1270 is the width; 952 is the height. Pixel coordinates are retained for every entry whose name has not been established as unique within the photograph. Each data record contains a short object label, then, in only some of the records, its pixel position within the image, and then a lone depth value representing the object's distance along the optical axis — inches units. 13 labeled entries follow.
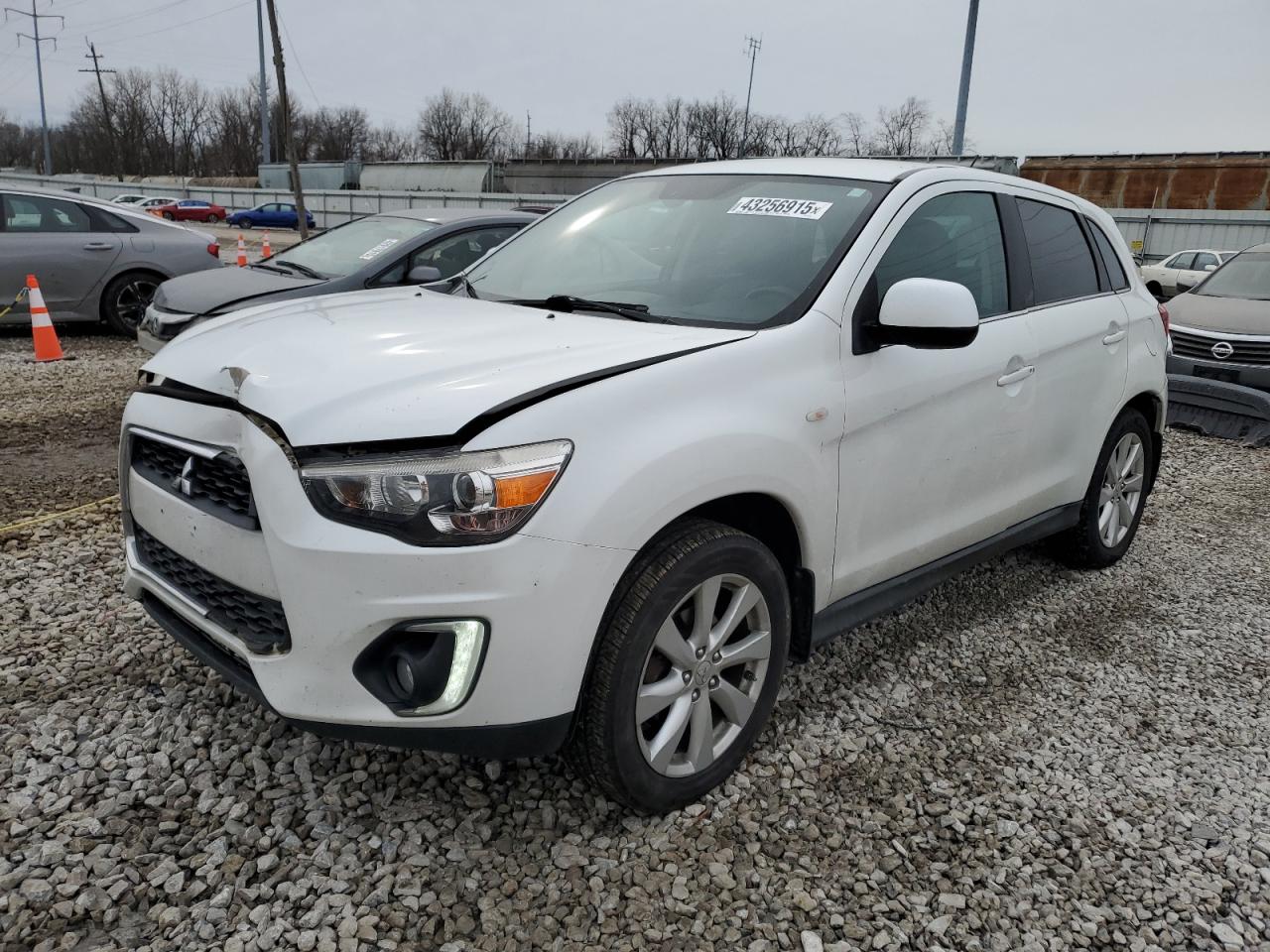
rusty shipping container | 1178.0
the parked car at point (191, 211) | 1712.6
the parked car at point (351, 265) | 267.4
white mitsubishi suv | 81.7
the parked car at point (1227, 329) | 314.5
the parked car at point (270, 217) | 1626.5
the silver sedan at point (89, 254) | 364.5
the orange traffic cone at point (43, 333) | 340.2
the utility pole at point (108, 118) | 2930.6
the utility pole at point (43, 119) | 2652.6
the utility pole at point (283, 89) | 850.1
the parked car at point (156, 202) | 1631.6
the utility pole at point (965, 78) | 908.6
